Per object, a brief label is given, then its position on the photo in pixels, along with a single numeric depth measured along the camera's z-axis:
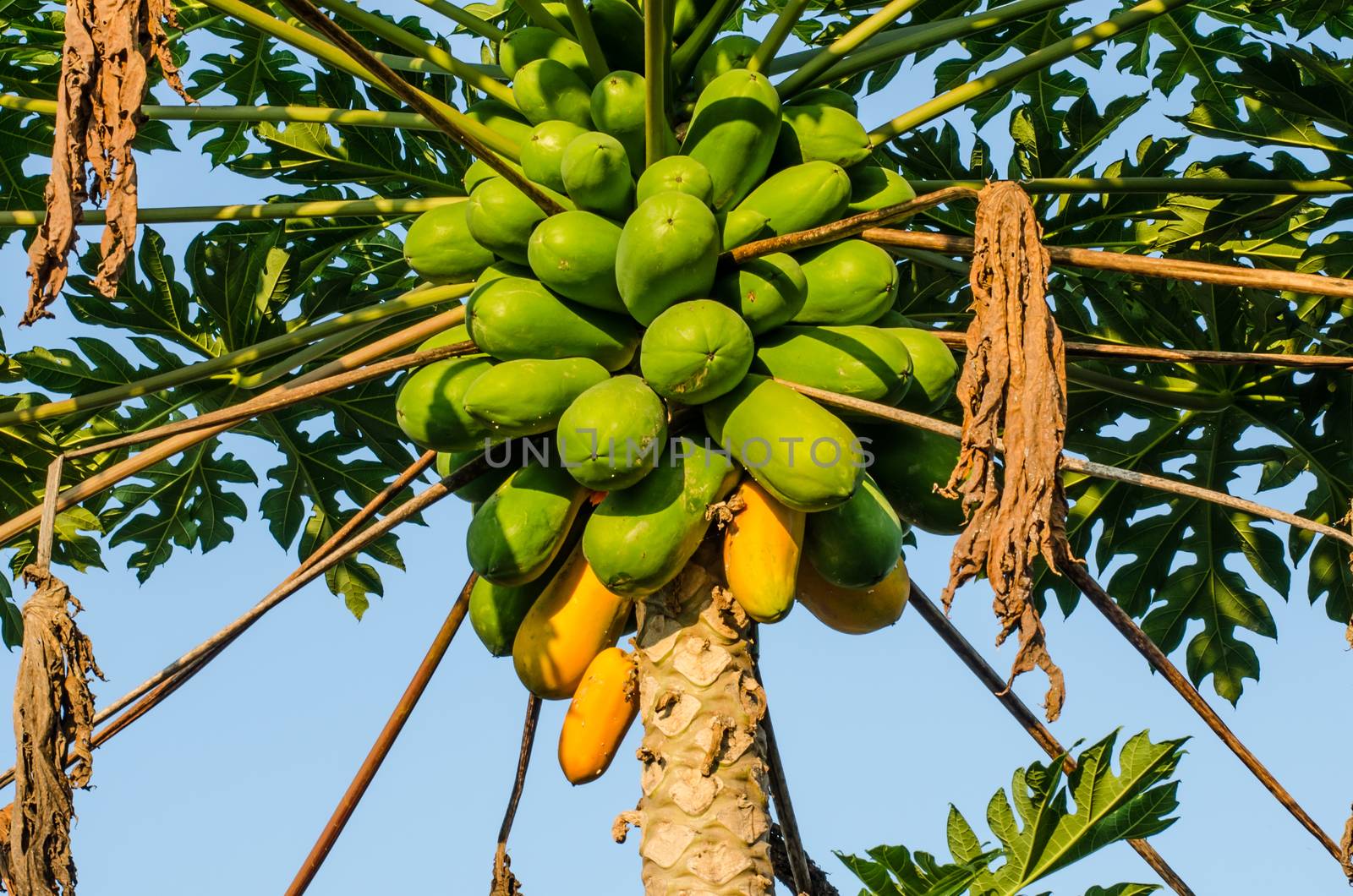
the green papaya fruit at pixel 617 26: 6.22
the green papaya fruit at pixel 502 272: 5.69
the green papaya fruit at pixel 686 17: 6.36
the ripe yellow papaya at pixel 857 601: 5.44
